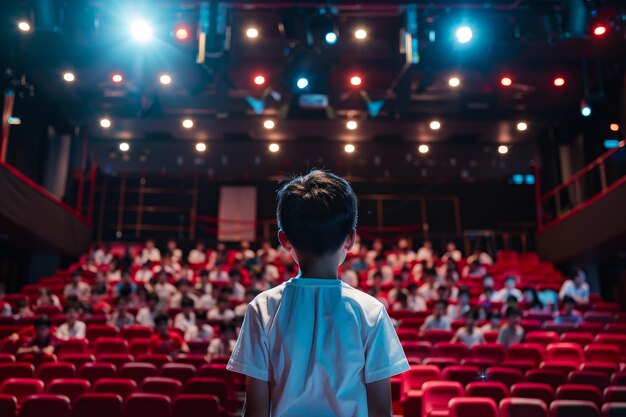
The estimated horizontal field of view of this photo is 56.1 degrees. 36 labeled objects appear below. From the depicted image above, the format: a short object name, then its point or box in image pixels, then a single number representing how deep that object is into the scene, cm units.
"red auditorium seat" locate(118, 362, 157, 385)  489
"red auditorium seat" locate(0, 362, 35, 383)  486
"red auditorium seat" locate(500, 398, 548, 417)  381
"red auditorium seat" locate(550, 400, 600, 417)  381
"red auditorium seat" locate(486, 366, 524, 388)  471
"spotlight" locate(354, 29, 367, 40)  906
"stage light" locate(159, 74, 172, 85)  1009
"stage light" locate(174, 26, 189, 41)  812
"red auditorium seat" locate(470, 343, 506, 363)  575
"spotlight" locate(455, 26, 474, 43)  750
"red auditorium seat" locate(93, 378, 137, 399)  438
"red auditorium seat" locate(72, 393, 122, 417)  395
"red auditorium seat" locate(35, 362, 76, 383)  484
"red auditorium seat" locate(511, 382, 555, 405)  424
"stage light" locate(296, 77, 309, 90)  830
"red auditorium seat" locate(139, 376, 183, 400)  443
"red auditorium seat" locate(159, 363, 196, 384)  489
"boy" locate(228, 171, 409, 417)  120
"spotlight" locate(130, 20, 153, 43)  792
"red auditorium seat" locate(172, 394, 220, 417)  399
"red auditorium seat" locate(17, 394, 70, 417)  388
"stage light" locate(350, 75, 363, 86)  1019
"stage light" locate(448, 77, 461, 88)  1026
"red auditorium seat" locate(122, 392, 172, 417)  395
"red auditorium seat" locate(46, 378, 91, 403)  436
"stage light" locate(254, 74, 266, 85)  1023
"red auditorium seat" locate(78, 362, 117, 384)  481
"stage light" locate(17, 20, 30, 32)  830
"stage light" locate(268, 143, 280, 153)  1330
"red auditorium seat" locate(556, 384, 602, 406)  422
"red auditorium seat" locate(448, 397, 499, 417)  381
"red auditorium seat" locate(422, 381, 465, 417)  421
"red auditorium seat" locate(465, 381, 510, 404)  427
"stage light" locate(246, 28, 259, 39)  912
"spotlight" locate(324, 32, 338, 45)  773
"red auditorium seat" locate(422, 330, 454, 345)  652
